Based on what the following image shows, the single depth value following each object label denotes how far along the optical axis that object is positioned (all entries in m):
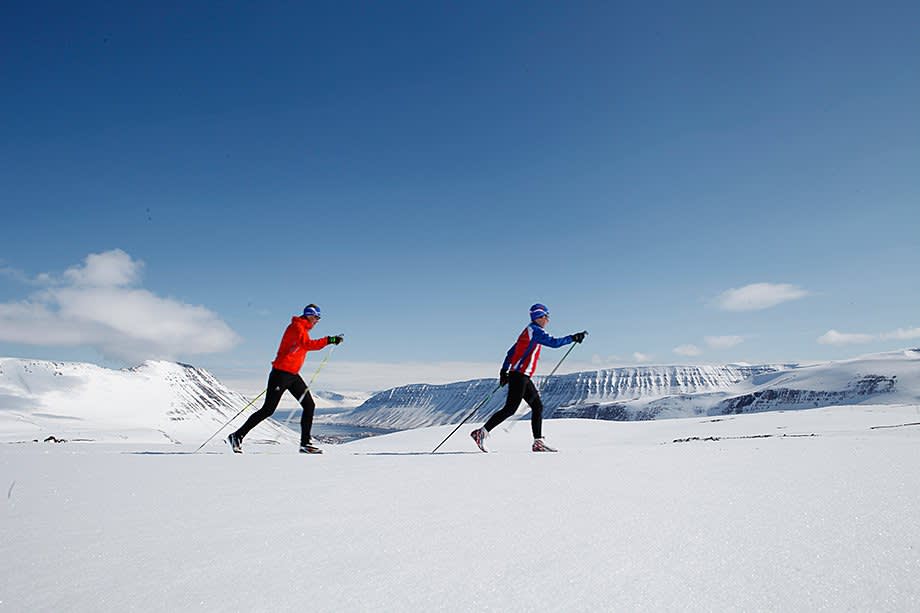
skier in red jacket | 7.59
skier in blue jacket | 7.26
